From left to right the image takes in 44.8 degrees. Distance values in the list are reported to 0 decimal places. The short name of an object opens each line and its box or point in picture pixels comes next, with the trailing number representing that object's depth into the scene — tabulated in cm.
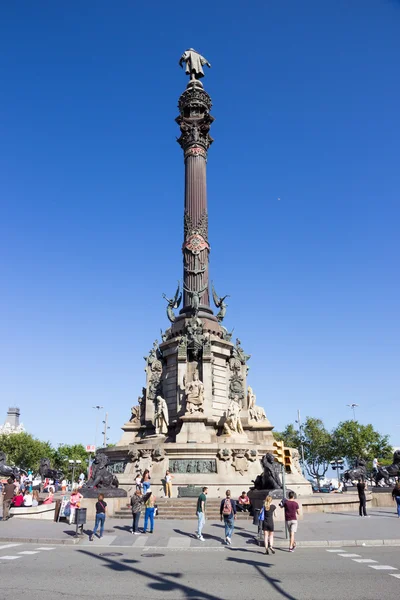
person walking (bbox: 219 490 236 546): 1574
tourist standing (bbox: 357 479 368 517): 2320
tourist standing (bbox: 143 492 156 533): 1800
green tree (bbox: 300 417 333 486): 7688
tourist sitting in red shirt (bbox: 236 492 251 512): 2281
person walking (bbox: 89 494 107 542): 1677
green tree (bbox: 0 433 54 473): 8981
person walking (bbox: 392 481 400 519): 2295
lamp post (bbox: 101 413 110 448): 6789
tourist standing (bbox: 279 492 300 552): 1434
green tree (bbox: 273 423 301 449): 8007
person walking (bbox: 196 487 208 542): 1631
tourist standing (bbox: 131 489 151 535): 1777
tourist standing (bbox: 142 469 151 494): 2265
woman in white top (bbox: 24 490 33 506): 2464
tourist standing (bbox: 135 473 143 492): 2190
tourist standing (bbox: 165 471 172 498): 2569
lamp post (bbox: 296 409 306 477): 7579
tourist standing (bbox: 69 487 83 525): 2038
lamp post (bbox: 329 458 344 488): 4670
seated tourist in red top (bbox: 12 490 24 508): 2428
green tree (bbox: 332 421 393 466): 7442
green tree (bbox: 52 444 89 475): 10319
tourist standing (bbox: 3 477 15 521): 2209
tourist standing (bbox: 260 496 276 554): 1420
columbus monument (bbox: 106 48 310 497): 2881
